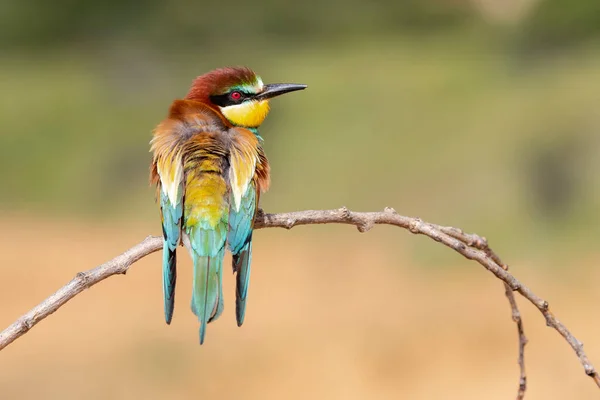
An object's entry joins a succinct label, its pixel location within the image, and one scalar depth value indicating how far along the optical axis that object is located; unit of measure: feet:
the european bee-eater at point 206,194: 19.55
